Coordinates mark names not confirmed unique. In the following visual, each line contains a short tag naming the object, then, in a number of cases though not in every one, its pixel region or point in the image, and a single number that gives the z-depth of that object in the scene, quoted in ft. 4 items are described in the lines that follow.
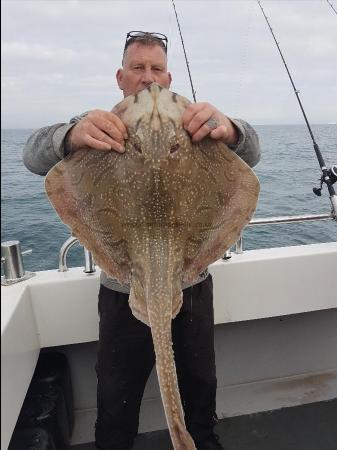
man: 7.07
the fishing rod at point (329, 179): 9.23
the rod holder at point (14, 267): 7.79
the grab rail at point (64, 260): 8.57
